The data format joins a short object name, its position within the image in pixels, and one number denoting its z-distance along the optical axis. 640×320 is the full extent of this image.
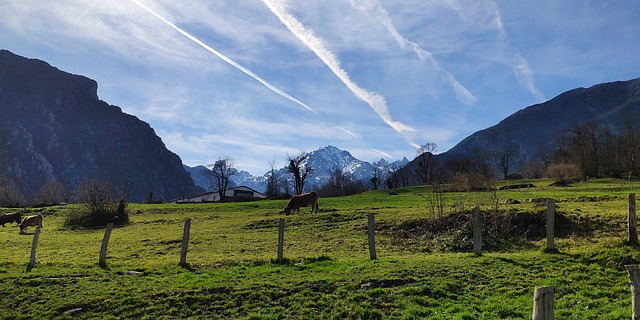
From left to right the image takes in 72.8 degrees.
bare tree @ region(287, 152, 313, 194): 103.19
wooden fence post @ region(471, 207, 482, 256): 17.59
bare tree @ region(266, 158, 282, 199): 124.24
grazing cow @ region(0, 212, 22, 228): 49.66
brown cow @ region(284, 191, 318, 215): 41.94
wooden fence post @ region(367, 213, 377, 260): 17.89
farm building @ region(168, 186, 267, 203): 128.12
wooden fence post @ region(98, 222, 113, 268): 19.22
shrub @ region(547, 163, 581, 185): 76.90
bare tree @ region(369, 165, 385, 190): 118.42
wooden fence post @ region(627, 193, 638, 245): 15.58
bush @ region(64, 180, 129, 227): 47.56
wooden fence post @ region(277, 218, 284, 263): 18.19
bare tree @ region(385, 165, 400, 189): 135.88
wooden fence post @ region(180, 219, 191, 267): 18.59
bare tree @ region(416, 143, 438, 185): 116.64
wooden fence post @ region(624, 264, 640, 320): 6.18
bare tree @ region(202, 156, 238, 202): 120.19
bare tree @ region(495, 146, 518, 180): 128.38
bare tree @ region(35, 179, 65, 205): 143.44
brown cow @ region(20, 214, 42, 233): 41.92
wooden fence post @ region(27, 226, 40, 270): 19.73
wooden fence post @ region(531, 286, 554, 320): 5.39
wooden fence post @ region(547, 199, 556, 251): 16.55
